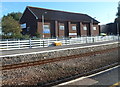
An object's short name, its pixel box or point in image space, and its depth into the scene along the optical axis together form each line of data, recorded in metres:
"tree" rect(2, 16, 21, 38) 35.88
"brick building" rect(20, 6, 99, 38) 42.11
